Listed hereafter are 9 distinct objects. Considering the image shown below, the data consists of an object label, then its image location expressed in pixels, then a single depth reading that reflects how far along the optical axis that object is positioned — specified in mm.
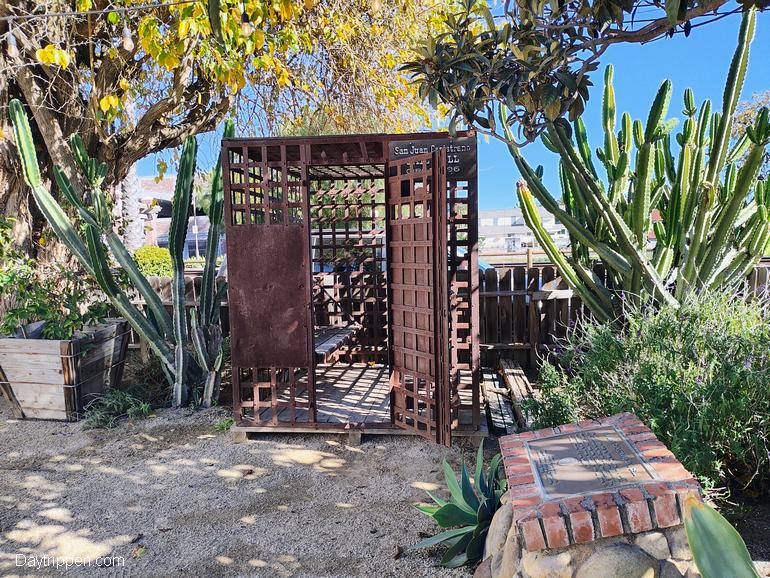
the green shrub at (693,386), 2965
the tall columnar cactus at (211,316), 5672
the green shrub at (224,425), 5234
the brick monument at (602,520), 2023
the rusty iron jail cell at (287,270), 4641
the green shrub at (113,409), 5375
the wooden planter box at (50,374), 5445
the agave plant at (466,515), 2885
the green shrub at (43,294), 5527
